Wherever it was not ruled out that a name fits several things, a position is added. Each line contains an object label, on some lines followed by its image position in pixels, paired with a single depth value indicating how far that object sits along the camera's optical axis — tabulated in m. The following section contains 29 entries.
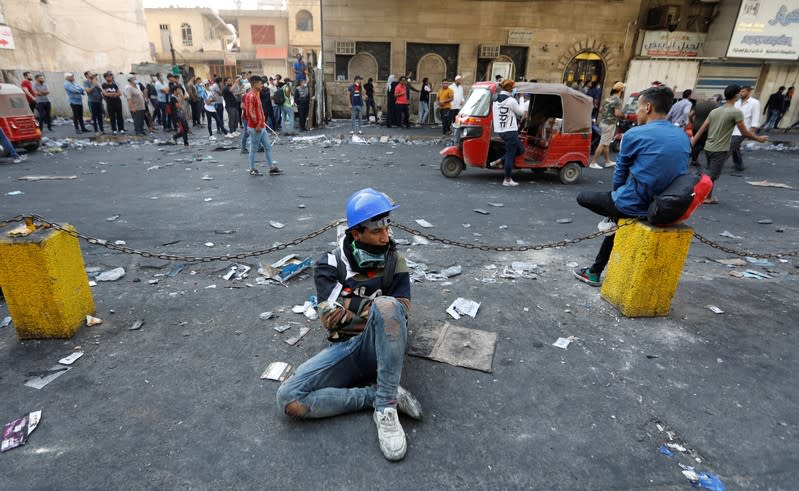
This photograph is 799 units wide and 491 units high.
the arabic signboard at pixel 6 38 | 18.95
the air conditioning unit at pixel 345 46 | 18.64
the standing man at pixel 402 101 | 16.80
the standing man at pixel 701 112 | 11.42
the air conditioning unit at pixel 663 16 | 18.20
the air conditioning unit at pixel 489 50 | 18.88
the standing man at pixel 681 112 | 10.05
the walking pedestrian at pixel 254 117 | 8.72
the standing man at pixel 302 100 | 15.88
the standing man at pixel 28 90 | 14.30
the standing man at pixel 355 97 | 16.36
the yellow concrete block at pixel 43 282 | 2.92
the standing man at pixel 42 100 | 15.01
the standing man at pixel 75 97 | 14.24
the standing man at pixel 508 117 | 7.88
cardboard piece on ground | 3.08
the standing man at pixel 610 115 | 9.95
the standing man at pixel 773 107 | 17.97
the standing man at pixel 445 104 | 15.63
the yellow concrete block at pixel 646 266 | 3.37
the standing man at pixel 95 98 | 14.11
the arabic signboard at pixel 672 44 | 19.14
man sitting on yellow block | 3.33
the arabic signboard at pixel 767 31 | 17.98
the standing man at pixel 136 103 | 13.46
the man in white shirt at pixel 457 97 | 15.45
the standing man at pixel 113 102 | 13.48
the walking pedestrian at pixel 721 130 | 6.62
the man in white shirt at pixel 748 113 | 9.05
